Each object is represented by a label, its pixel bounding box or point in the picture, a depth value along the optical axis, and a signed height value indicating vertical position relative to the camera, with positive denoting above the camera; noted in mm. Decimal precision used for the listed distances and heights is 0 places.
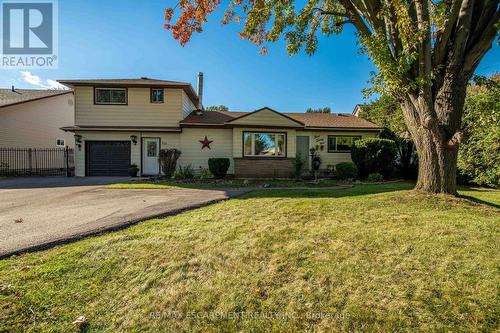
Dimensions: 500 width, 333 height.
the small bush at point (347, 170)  13086 -334
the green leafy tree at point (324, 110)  40188 +9218
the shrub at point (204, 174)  12789 -570
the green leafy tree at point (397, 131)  13894 +2095
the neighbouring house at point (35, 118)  16984 +3448
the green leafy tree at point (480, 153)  8531 +440
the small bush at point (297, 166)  13156 -120
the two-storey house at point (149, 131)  13969 +1904
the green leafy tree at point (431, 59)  5066 +2345
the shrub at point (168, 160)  13141 +197
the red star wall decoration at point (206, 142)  14414 +1297
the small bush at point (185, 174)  12500 -542
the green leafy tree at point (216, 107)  42503 +10090
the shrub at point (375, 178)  12330 -728
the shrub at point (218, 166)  12961 -126
